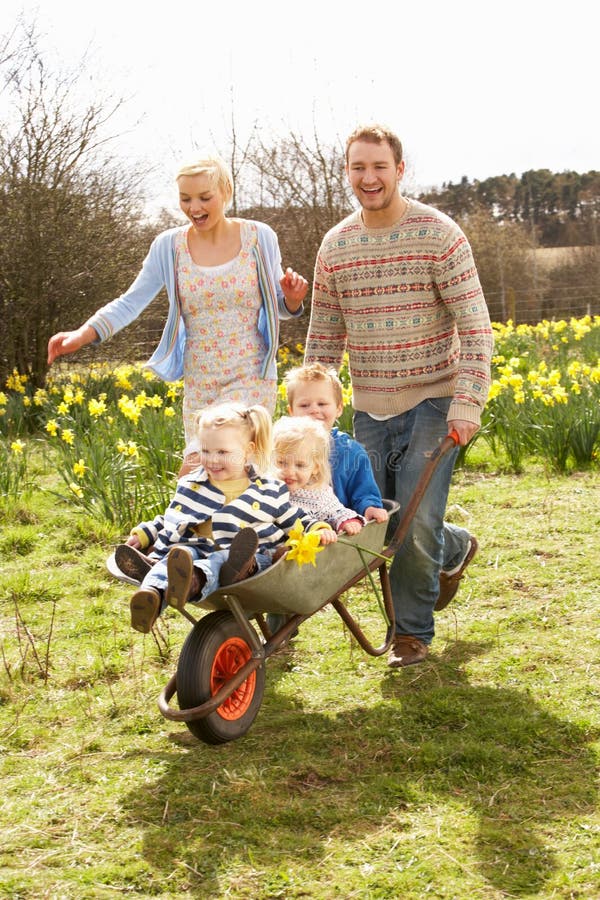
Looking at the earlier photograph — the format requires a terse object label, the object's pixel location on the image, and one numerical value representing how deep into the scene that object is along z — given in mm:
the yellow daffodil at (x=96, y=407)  5699
